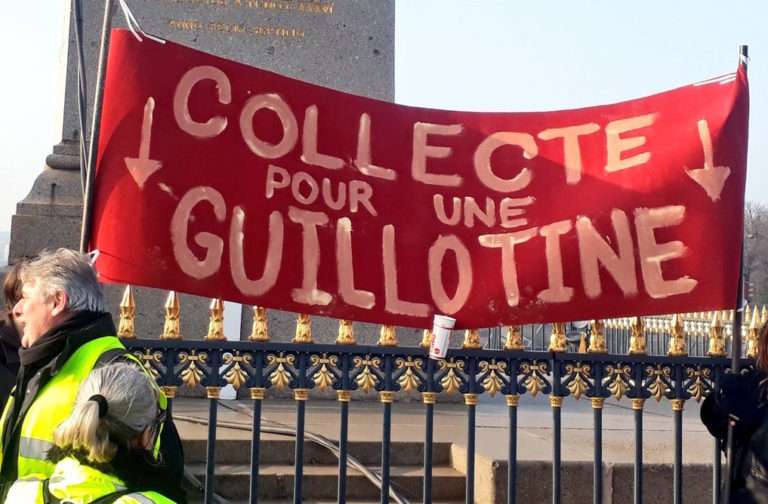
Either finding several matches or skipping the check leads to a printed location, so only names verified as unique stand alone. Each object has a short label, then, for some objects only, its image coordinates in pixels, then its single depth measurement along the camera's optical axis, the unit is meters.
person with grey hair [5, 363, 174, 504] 2.36
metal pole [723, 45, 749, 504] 4.45
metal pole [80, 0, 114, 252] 4.04
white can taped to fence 4.29
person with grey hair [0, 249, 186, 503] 2.86
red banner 4.27
